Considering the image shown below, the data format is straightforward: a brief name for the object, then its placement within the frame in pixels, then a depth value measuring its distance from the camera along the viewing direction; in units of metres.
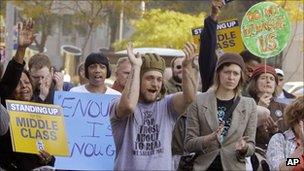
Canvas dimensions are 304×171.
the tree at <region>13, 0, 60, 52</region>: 37.26
